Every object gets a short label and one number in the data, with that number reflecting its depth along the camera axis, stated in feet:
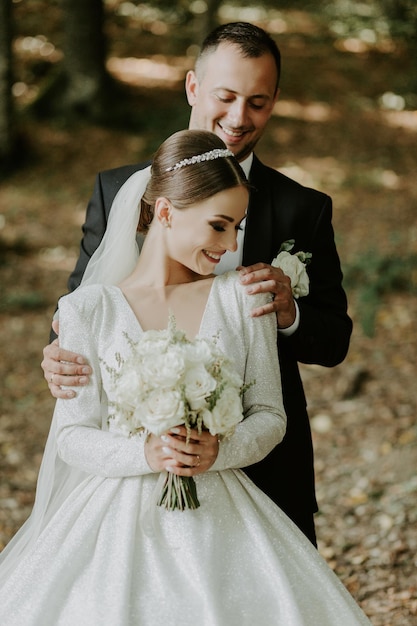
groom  10.79
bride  8.39
